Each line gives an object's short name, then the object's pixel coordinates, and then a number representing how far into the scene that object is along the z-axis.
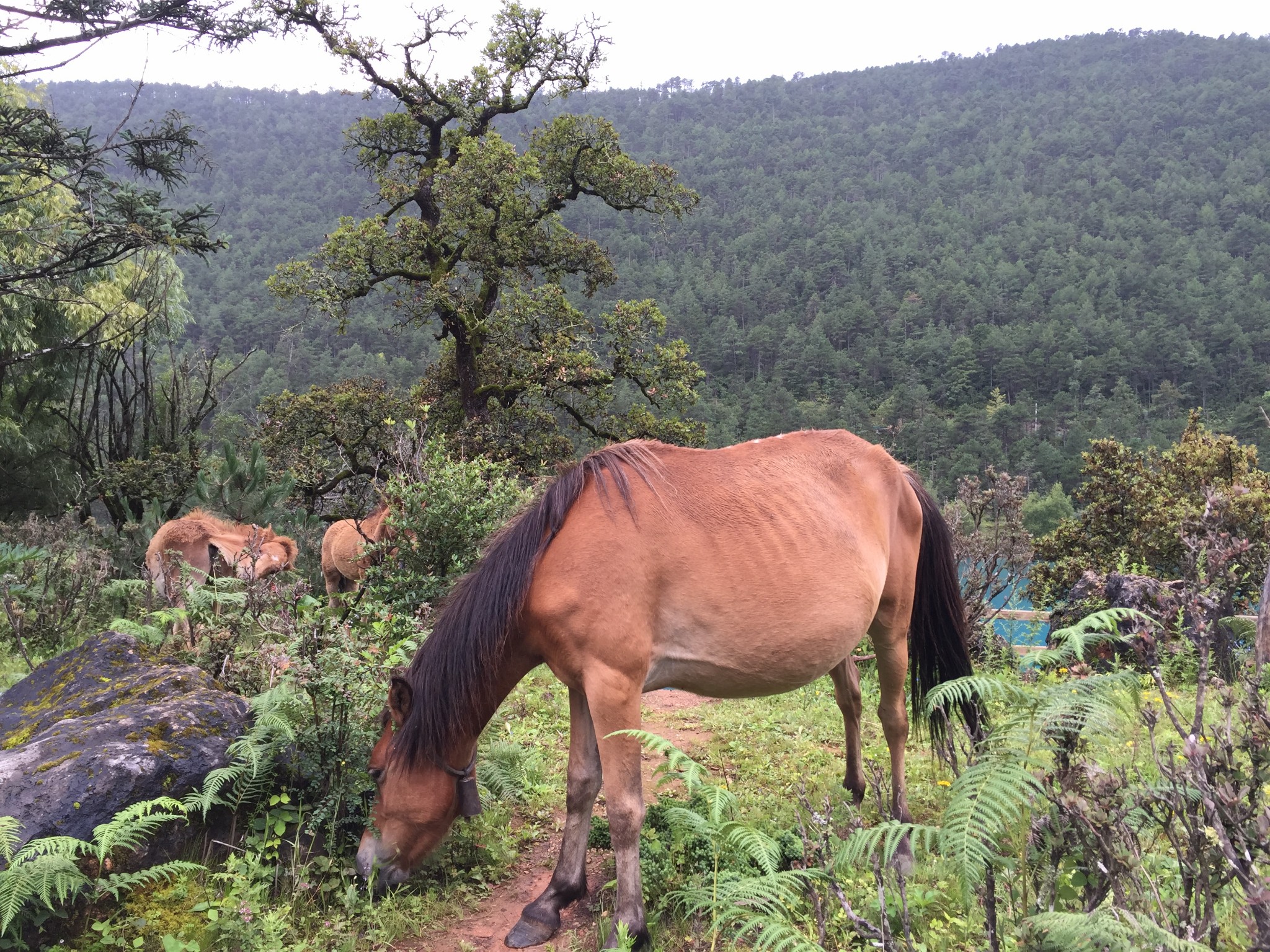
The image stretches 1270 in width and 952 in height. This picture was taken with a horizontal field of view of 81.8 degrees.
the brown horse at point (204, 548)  8.19
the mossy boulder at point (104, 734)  3.02
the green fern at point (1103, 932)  1.56
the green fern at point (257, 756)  3.28
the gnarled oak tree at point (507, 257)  12.99
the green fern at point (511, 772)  4.18
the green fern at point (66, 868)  2.58
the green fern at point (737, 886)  1.95
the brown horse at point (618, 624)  3.09
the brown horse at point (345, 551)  8.93
